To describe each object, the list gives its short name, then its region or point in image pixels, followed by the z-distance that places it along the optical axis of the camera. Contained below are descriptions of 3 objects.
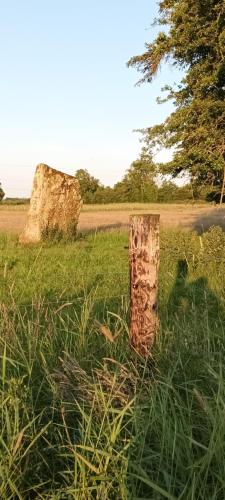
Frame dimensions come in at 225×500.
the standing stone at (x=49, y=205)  14.71
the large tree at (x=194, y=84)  11.25
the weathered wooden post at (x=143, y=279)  4.20
